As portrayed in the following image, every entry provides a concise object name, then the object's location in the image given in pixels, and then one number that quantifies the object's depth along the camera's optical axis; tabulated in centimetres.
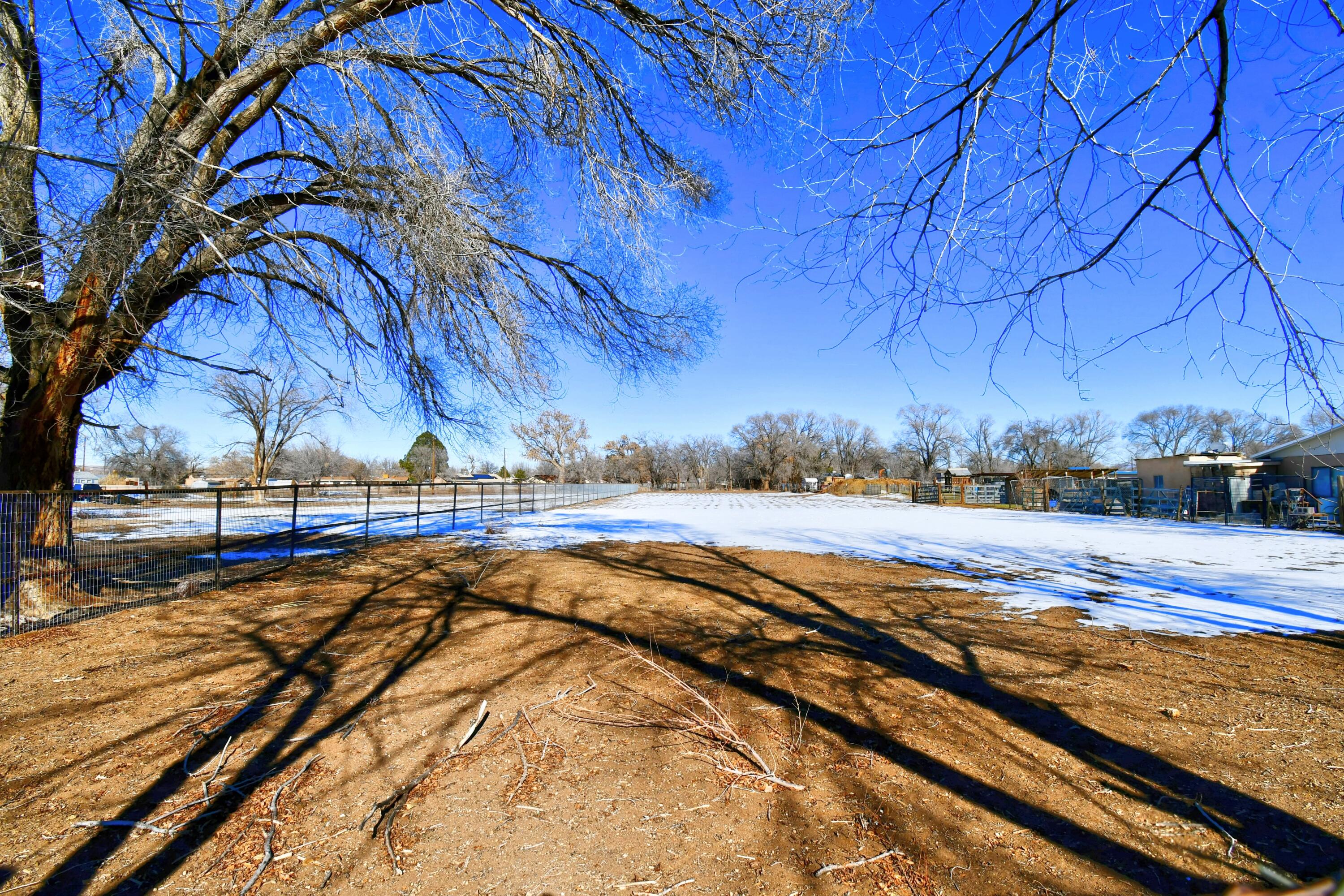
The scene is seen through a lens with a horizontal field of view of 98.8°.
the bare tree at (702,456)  9094
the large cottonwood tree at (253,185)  467
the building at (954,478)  4384
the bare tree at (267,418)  3281
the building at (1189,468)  2508
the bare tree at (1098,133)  225
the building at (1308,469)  2253
